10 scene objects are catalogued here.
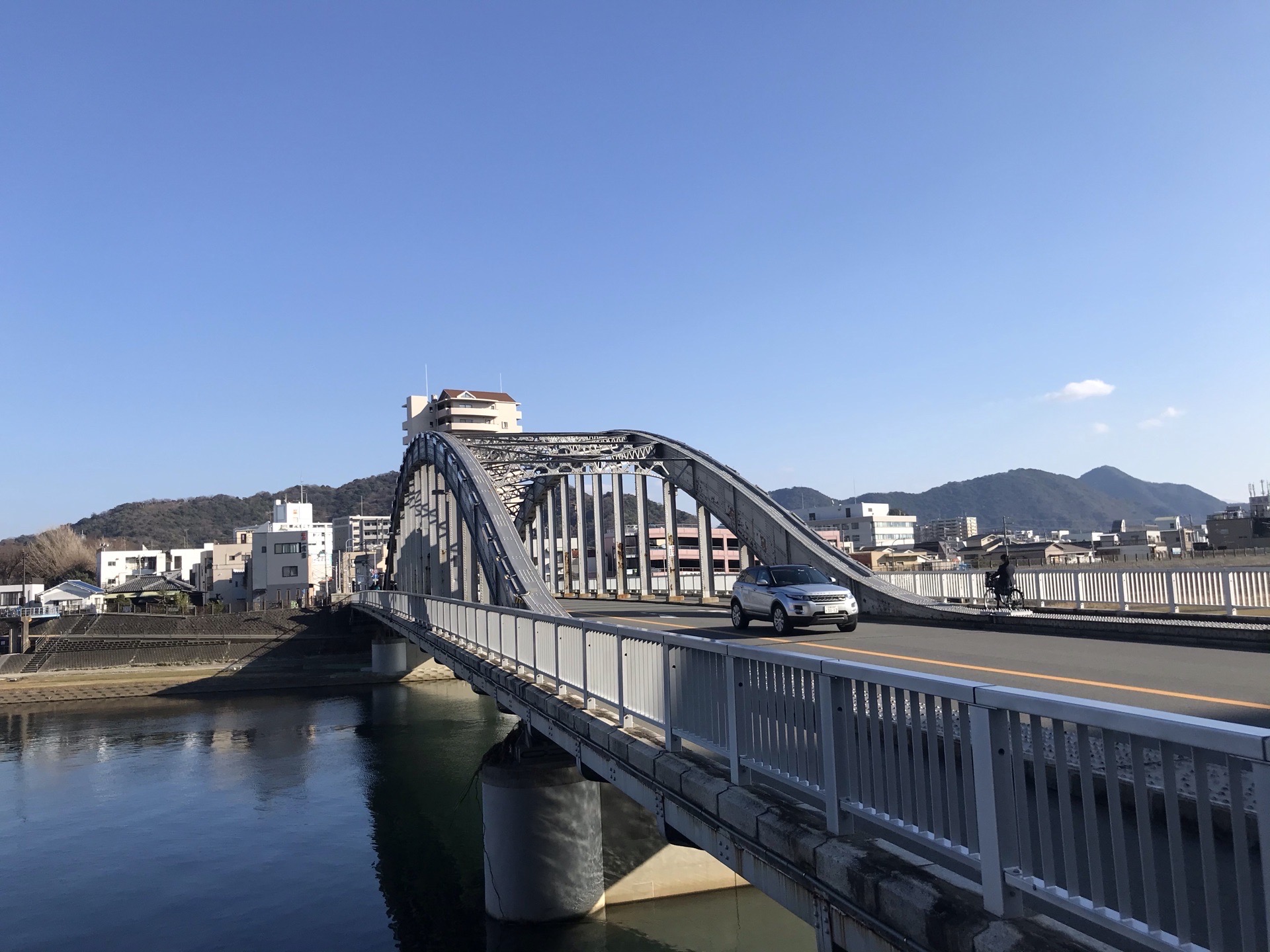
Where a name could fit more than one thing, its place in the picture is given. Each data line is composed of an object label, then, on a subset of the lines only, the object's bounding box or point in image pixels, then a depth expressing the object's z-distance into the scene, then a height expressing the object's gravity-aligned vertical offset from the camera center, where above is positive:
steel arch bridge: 24.66 +1.71
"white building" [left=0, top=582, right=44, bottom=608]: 87.19 -1.91
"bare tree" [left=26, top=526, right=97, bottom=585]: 114.00 +2.07
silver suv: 18.86 -1.19
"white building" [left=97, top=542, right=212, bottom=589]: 107.19 +0.76
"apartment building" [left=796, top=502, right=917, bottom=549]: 163.38 +3.37
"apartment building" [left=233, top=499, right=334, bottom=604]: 89.88 +0.02
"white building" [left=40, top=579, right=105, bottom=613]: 74.62 -2.05
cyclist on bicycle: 21.34 -1.09
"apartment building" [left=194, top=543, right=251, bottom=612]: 96.94 -0.94
